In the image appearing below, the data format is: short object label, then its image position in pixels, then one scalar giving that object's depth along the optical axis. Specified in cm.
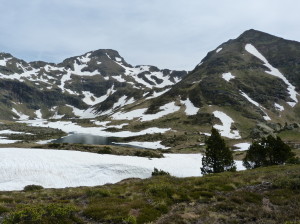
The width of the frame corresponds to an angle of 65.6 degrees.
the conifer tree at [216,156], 4206
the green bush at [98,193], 1892
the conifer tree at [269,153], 4450
